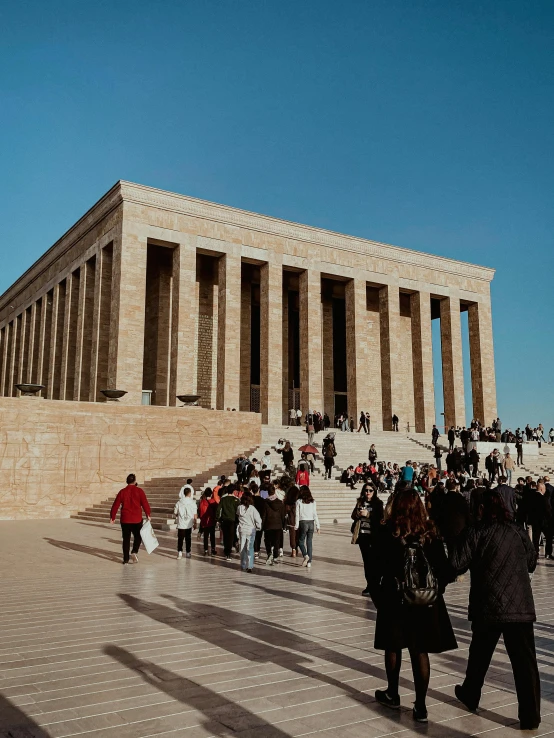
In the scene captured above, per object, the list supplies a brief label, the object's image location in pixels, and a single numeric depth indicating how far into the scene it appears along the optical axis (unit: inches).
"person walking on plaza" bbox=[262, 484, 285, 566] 417.4
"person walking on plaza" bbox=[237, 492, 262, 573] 382.3
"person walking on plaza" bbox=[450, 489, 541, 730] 146.3
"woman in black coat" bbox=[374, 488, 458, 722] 148.9
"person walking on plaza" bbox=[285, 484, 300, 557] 447.5
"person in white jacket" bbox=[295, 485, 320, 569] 399.5
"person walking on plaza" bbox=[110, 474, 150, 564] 413.4
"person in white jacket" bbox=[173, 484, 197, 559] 431.5
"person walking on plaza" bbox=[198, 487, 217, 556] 458.3
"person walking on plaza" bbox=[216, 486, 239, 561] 443.2
